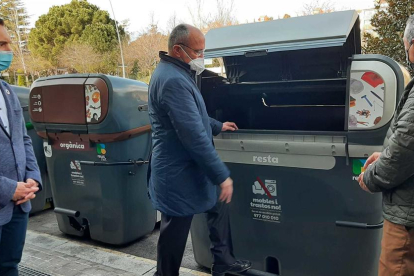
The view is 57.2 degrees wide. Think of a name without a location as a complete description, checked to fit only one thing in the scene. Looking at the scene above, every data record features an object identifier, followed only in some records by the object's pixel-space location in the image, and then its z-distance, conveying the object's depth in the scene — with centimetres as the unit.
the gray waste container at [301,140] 216
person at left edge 193
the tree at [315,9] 2023
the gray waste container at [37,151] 458
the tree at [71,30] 3222
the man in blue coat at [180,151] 210
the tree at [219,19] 2523
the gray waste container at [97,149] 337
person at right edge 158
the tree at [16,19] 3828
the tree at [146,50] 2742
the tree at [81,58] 2958
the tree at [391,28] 837
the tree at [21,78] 3266
